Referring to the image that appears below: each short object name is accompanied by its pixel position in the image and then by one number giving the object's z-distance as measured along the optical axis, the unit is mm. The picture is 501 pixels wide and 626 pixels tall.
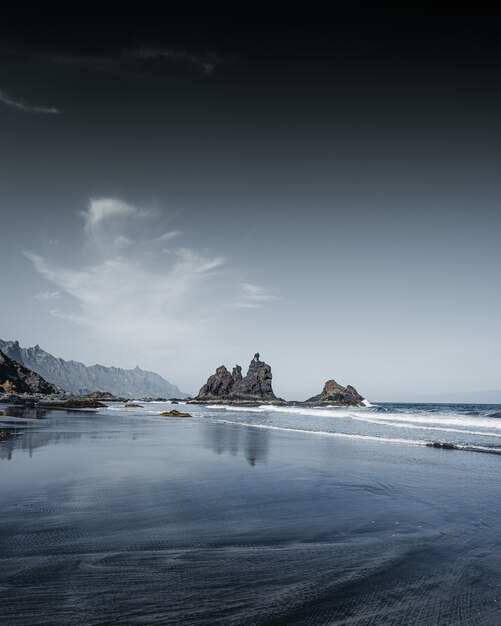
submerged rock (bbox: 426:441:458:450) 18391
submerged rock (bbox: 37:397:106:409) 59762
